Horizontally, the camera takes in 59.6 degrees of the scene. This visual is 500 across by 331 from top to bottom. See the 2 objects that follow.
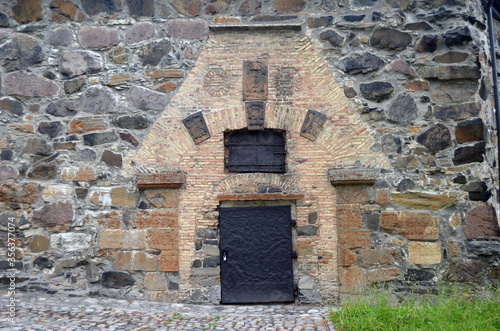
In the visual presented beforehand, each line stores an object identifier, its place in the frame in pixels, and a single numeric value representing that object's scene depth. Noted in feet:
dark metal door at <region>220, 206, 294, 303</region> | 18.89
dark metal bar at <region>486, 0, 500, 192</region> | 20.38
